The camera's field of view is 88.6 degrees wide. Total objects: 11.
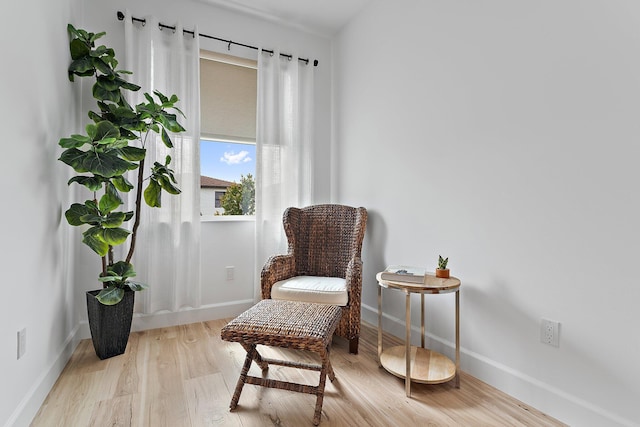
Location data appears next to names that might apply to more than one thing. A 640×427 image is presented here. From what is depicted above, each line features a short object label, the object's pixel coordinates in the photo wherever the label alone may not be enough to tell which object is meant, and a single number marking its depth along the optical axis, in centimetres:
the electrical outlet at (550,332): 155
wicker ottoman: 146
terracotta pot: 190
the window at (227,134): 291
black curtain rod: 253
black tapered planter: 205
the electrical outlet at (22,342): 140
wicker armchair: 234
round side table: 171
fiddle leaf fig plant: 186
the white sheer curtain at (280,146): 296
